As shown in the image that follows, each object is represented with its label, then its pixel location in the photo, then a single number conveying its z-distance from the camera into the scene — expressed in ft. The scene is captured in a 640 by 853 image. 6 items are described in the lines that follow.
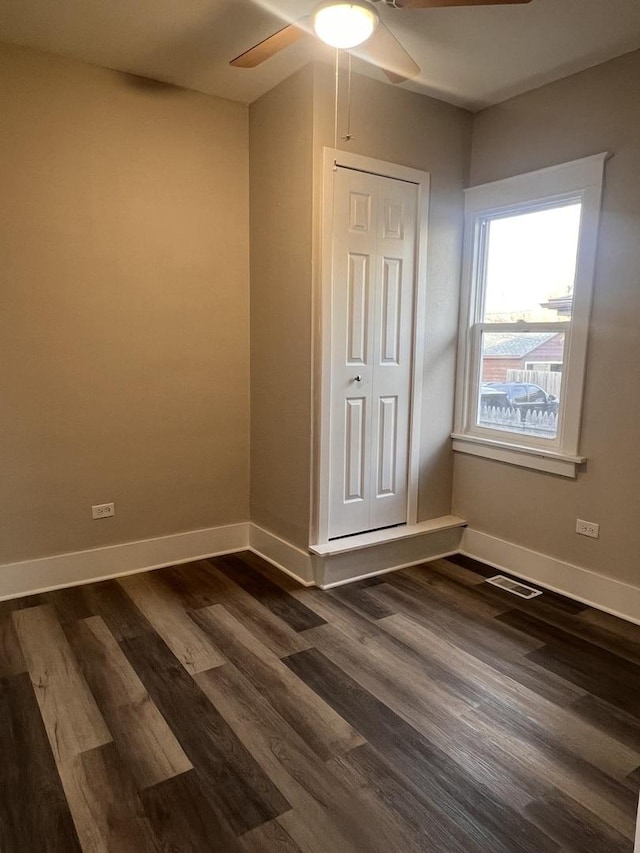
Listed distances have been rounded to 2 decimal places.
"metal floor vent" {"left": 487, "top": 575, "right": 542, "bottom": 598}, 10.30
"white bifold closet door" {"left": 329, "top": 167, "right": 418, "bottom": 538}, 10.07
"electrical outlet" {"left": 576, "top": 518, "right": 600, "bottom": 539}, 9.79
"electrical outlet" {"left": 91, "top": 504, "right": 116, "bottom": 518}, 10.47
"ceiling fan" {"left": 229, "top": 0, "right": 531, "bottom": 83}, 6.15
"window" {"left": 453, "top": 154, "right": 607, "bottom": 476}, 9.74
